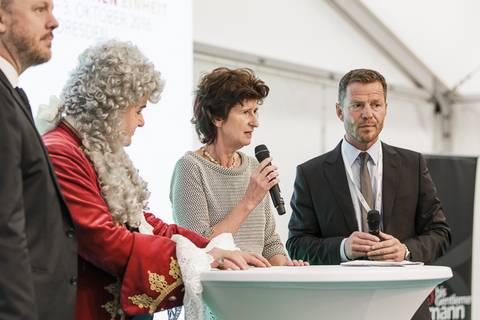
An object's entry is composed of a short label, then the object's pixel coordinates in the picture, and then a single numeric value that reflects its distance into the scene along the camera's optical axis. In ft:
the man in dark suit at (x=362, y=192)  9.70
